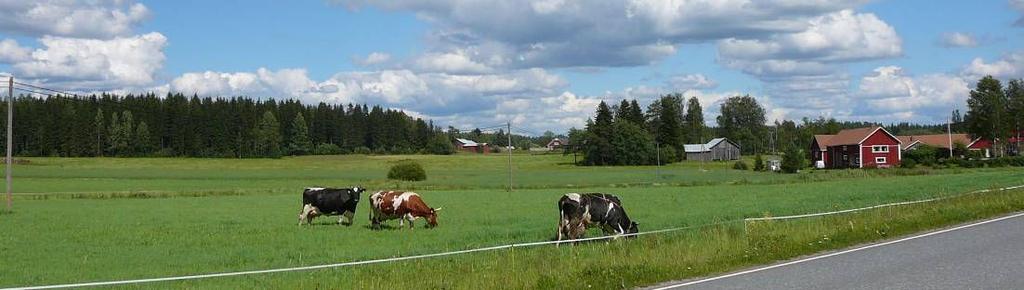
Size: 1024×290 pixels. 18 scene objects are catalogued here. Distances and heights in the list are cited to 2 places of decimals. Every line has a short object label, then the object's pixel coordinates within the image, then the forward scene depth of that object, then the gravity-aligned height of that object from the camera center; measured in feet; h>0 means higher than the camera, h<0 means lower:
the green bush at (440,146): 631.97 +13.63
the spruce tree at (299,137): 594.65 +20.99
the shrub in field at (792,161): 347.36 -1.33
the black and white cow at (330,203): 104.83 -4.24
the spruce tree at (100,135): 519.19 +22.20
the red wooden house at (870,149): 391.86 +2.92
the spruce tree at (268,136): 562.25 +21.08
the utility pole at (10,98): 137.43 +12.31
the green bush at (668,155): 477.44 +2.84
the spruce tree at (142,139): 524.93 +19.02
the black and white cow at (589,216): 70.08 -4.30
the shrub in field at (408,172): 289.12 -2.06
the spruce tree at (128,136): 520.63 +21.16
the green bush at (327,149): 604.62 +12.68
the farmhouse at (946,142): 448.65 +6.84
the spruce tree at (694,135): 647.15 +18.03
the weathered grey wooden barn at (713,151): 540.11 +5.40
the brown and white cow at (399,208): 96.84 -4.64
